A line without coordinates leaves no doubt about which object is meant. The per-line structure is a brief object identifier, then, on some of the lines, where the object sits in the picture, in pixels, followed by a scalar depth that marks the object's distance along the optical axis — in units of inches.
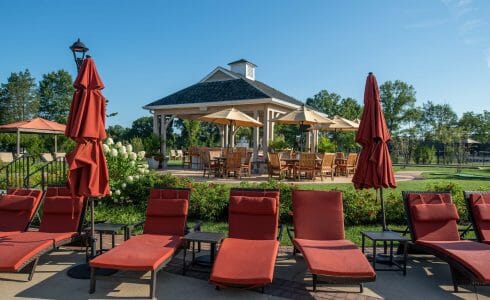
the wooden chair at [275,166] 476.7
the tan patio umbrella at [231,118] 486.3
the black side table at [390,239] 172.9
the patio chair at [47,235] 154.5
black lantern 307.6
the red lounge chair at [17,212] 200.7
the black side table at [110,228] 182.4
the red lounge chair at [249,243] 140.0
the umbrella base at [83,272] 167.1
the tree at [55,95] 2322.8
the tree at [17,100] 2075.5
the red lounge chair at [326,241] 142.0
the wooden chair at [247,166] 517.0
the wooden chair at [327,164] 478.6
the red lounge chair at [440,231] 157.2
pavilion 642.8
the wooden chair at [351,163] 548.8
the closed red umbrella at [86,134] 163.6
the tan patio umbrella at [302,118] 475.2
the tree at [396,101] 2014.0
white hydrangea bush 295.4
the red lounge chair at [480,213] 188.7
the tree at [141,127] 2452.3
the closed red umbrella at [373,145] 195.9
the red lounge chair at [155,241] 144.6
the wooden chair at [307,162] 461.7
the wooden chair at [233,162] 490.6
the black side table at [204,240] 167.2
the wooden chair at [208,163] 514.3
